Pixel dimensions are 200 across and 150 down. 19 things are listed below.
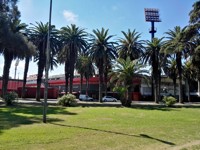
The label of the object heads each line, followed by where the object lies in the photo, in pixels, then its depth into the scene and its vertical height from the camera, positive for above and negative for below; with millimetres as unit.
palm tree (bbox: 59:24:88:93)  29714 +8145
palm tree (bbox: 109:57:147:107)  23259 +2603
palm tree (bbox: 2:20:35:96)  22128 +5550
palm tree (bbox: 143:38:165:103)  31346 +6476
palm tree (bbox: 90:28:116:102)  30159 +7079
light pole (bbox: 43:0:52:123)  9459 +937
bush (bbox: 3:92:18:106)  18455 -845
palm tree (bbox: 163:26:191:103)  27432 +7440
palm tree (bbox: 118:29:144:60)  31012 +8094
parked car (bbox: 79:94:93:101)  37588 -1509
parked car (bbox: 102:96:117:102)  37634 -1662
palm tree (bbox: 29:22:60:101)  28749 +8022
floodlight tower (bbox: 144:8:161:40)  52454 +23186
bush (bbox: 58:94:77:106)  19179 -1016
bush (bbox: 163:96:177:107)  23408 -1183
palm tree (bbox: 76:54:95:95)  40731 +5483
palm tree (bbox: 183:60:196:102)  41321 +4407
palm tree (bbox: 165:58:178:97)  39548 +4678
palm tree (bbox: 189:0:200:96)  22282 +9336
